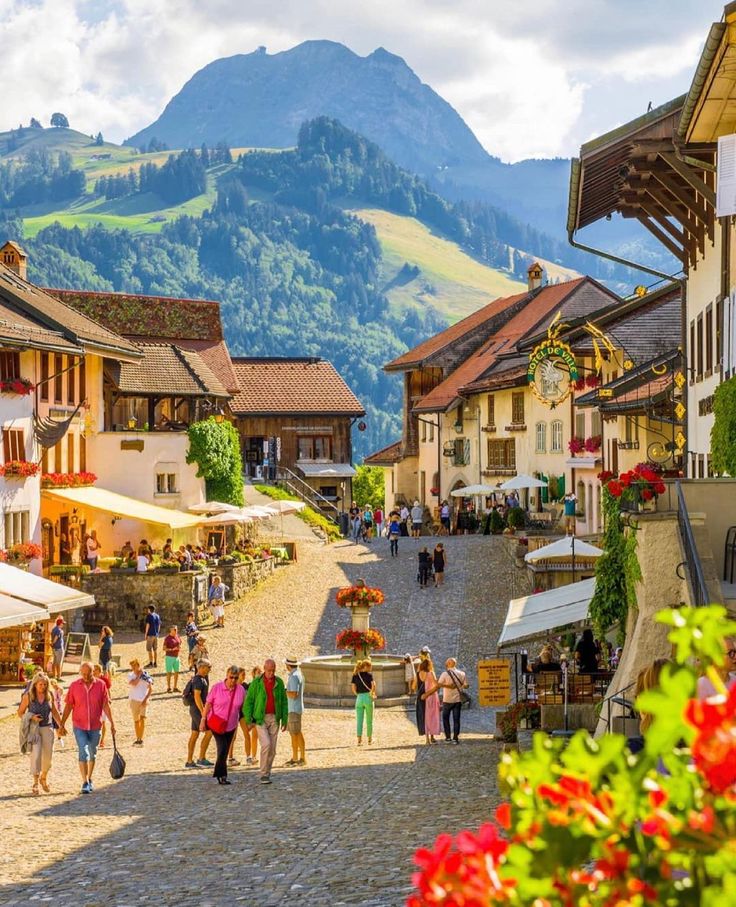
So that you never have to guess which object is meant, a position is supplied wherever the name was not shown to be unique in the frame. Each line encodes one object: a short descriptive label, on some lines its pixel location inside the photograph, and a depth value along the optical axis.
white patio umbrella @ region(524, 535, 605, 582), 36.72
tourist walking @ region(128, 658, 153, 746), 25.19
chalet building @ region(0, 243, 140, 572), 44.16
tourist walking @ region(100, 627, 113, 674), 34.44
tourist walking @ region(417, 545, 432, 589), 46.81
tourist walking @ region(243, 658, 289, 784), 20.86
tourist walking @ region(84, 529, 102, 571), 46.00
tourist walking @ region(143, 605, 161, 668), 37.62
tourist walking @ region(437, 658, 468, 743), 25.38
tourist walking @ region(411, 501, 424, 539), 64.06
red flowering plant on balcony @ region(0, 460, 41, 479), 43.28
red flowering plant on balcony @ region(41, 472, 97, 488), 48.12
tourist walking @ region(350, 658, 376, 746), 25.12
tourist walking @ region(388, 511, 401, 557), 53.19
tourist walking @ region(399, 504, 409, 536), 65.88
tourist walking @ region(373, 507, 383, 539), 68.62
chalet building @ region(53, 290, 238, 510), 55.66
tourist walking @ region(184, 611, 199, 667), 38.03
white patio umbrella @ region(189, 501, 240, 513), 52.47
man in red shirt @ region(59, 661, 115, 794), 20.25
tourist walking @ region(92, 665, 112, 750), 21.12
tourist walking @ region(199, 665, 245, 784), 20.75
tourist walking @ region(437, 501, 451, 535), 63.69
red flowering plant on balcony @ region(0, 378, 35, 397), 43.50
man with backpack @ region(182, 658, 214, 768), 22.41
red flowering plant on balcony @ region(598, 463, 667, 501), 17.36
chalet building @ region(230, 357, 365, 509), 86.12
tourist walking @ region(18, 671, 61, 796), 20.27
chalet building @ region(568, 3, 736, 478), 18.03
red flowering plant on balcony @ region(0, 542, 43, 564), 41.50
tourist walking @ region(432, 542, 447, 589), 47.03
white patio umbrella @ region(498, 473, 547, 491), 56.97
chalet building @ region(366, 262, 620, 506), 67.06
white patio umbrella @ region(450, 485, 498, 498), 63.25
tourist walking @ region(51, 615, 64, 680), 35.03
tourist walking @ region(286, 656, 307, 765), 22.94
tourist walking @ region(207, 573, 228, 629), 42.75
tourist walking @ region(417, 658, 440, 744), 25.22
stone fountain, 32.44
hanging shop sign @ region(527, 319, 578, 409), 38.88
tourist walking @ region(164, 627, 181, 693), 33.34
